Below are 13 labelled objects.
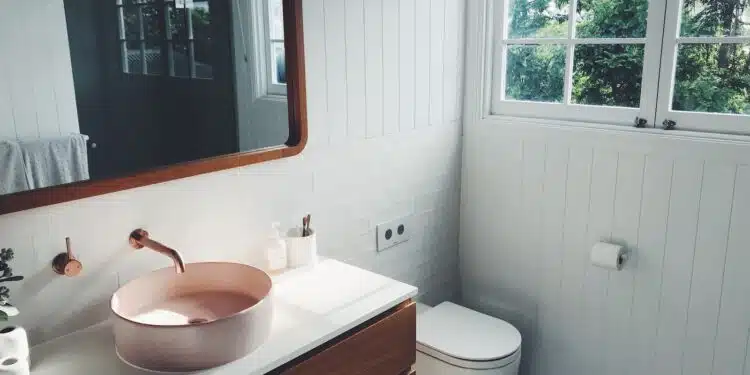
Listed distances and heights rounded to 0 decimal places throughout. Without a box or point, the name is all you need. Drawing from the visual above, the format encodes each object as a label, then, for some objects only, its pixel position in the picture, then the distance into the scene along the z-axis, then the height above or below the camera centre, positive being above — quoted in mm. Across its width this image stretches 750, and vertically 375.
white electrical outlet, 2281 -696
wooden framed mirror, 1321 -105
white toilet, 2093 -1039
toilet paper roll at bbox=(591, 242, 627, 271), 2164 -737
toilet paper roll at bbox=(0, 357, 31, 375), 1182 -607
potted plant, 1192 -565
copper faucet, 1427 -470
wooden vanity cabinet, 1408 -734
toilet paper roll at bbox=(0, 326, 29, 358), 1207 -574
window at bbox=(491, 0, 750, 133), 1952 -53
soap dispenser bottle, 1805 -594
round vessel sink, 1248 -601
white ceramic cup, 1827 -595
